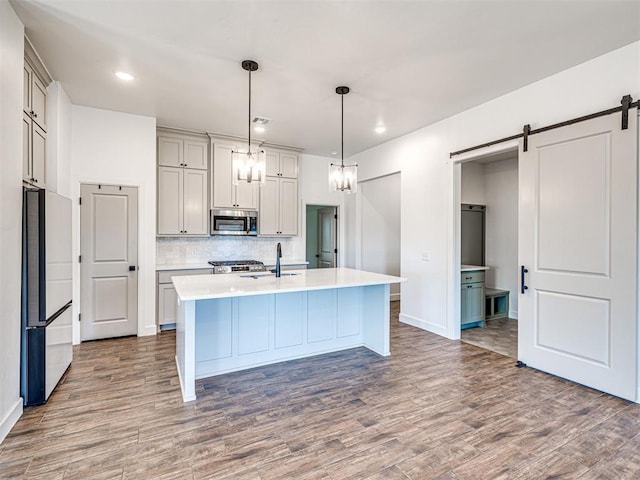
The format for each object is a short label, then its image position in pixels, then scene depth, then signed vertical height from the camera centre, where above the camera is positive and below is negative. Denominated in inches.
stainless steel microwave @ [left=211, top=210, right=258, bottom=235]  204.1 +10.3
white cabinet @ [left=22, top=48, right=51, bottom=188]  109.8 +40.8
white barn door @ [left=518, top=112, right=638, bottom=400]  105.7 -4.8
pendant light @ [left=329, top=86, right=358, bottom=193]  132.7 +24.9
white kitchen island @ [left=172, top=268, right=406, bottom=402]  110.1 -32.5
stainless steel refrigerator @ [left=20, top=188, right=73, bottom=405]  98.8 -17.6
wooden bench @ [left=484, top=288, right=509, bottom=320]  207.6 -41.2
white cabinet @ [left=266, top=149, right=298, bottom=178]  224.2 +51.5
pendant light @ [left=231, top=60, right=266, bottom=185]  118.2 +27.1
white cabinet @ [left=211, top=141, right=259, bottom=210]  202.4 +33.2
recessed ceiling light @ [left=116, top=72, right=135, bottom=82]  127.3 +63.2
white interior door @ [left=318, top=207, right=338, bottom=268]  272.5 +1.4
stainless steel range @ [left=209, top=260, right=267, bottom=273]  190.4 -16.3
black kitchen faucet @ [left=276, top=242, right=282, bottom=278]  134.1 -9.2
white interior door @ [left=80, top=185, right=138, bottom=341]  162.1 -11.8
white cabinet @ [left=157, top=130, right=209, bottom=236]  190.9 +31.4
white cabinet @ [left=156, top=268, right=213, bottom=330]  180.0 -33.7
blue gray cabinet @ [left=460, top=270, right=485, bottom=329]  185.6 -34.2
